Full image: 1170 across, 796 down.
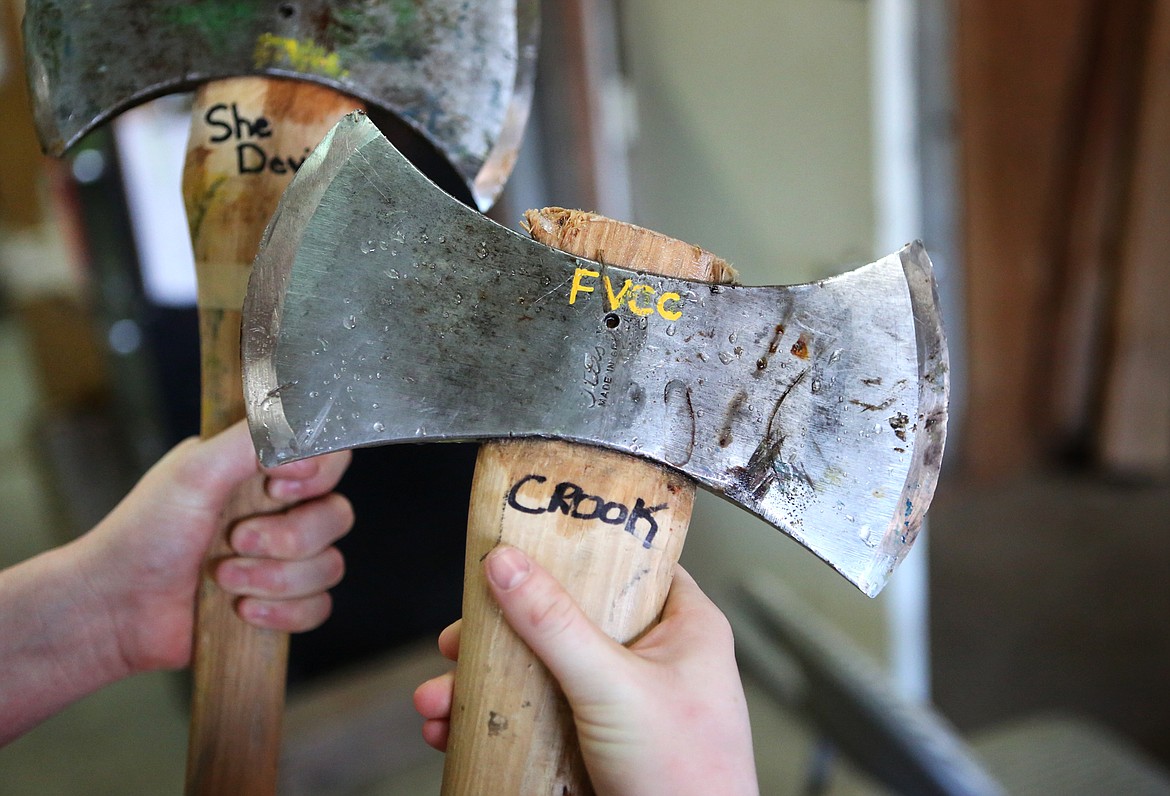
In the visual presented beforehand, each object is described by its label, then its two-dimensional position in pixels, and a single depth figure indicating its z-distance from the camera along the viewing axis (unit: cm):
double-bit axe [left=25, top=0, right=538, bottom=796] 69
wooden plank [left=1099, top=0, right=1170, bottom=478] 271
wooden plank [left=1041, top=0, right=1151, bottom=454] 286
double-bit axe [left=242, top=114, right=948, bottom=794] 51
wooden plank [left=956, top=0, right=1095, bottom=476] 274
